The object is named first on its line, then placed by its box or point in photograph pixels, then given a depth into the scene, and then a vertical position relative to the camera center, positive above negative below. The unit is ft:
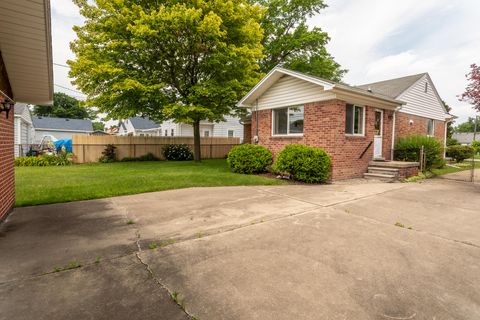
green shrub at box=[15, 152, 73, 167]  43.55 -2.99
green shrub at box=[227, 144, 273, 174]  35.17 -1.82
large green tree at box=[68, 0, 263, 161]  36.99 +14.79
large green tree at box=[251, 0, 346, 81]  61.26 +26.44
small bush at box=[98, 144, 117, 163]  51.88 -2.00
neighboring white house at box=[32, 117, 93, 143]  97.35 +6.78
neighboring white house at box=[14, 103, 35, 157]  51.44 +3.14
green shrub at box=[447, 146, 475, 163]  57.52 -0.88
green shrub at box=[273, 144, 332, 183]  28.71 -1.98
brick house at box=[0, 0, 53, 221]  11.02 +4.81
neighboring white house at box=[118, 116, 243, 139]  82.53 +5.99
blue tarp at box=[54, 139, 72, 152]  52.41 -0.18
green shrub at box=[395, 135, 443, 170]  36.70 -0.21
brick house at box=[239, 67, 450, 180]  30.32 +3.93
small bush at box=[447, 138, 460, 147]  78.47 +1.97
